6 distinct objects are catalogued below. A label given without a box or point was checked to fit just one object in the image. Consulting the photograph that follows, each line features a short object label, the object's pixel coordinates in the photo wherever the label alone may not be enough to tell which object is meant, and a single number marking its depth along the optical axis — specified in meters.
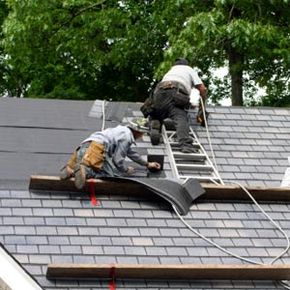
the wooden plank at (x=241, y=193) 15.95
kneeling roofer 15.38
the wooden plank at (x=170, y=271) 12.91
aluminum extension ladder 16.98
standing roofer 18.14
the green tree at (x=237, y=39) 29.83
